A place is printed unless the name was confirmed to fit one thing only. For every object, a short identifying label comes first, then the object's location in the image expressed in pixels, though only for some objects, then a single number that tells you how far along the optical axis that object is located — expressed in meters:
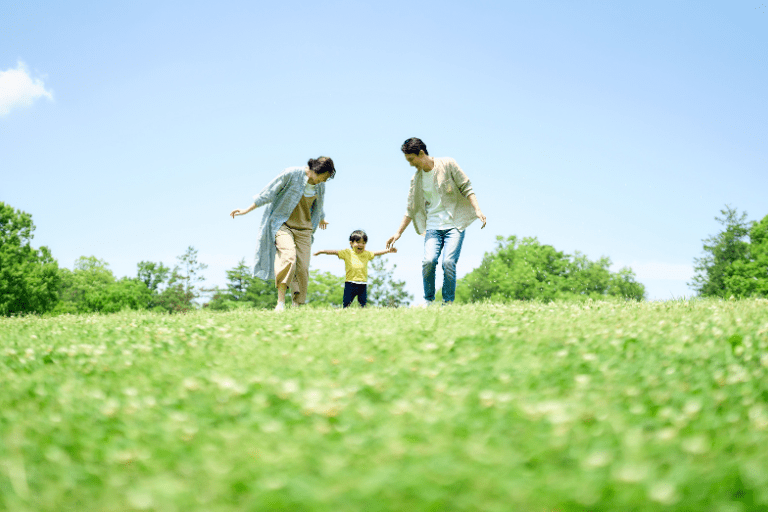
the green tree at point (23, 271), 36.31
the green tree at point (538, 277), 51.81
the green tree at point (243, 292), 52.81
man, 10.40
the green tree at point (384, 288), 52.09
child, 12.99
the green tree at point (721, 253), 48.24
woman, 10.80
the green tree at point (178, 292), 54.09
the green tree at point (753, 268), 41.25
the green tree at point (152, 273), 58.75
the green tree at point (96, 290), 51.91
